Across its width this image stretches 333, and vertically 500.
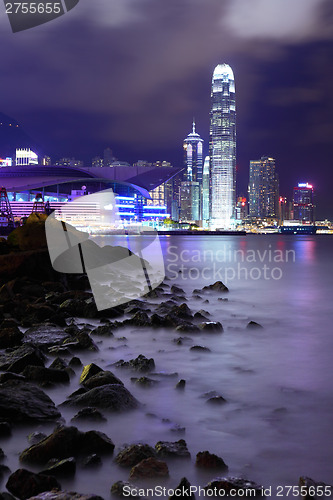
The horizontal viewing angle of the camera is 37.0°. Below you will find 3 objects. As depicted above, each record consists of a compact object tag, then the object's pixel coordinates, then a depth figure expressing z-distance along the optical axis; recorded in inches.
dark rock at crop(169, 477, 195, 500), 116.7
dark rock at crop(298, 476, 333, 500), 121.0
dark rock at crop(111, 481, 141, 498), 120.5
